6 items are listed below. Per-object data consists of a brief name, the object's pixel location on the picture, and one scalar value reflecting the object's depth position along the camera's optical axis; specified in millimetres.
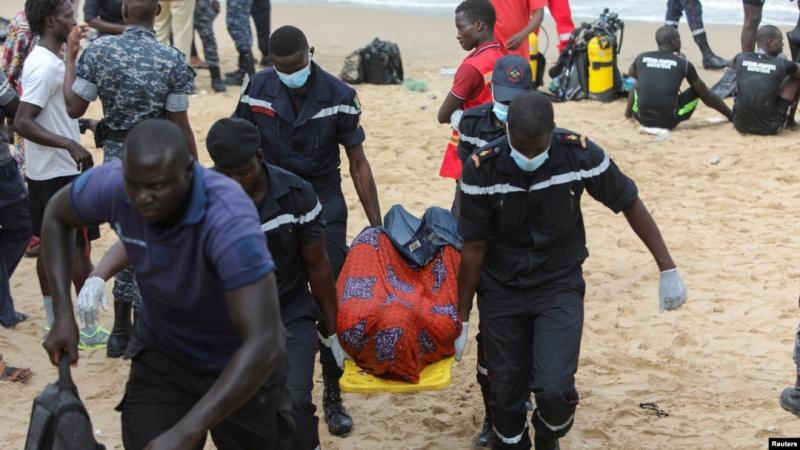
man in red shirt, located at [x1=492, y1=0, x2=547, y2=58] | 8789
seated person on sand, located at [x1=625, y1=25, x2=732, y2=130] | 10438
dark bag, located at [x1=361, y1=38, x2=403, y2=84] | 12586
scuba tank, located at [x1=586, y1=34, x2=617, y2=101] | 11562
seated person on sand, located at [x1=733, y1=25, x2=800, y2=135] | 10125
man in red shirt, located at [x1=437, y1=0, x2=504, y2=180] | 6266
